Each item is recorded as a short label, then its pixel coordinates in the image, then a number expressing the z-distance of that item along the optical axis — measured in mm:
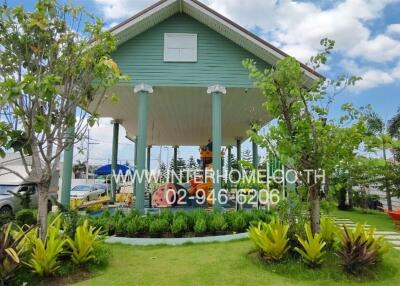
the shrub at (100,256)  5621
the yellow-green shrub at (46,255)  4852
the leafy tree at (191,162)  37638
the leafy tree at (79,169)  49506
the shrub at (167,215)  8344
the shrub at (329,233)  6176
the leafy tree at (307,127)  5902
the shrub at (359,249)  5266
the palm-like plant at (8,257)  4586
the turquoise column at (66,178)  9891
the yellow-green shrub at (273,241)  5625
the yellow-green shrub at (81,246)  5324
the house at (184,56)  9633
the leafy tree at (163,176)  18969
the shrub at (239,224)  8367
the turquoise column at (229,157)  21730
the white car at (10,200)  14164
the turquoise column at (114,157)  14953
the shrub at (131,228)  7883
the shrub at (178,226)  7902
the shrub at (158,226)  7911
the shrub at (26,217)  8648
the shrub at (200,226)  7969
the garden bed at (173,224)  7945
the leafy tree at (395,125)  17158
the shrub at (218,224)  8133
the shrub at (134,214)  8500
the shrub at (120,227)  7980
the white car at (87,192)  17539
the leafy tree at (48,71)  5363
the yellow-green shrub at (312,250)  5347
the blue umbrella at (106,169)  17461
